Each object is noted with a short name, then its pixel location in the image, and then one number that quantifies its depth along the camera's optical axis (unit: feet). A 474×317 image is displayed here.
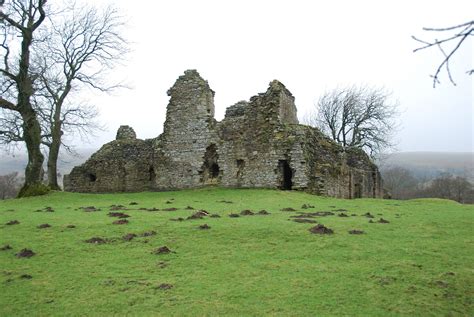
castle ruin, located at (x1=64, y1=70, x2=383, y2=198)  76.59
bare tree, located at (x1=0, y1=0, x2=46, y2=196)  80.28
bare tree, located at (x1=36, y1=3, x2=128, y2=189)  95.40
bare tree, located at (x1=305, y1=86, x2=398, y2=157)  150.51
